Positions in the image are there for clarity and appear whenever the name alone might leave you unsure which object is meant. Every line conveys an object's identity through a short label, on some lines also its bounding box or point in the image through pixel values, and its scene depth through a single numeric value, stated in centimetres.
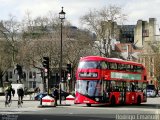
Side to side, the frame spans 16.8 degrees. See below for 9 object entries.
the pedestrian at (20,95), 4302
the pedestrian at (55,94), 4508
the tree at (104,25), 8100
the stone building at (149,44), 12265
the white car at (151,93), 9825
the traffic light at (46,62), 4192
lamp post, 4467
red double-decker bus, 4219
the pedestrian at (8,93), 4228
